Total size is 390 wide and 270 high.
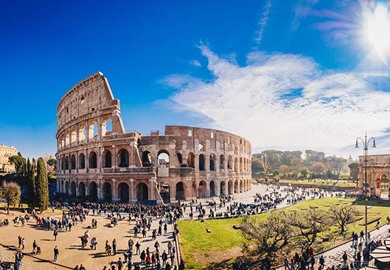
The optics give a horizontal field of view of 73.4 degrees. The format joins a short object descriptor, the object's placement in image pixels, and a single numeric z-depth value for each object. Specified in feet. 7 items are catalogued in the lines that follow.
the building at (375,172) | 151.53
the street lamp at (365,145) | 61.98
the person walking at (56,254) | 53.52
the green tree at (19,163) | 182.32
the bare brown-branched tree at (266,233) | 57.16
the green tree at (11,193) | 95.25
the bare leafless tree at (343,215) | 76.31
